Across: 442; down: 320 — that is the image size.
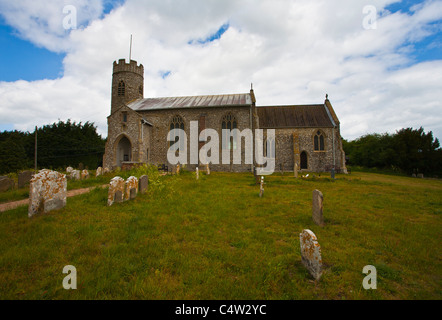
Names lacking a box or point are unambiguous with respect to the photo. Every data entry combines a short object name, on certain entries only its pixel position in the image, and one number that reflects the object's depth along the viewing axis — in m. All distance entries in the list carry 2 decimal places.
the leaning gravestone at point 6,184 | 9.08
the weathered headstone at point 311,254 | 3.06
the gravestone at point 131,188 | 7.13
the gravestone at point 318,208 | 5.25
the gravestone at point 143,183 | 8.26
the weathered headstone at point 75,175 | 12.30
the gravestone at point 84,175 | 12.84
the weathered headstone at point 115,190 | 6.53
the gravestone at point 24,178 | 10.18
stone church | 21.25
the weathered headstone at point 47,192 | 5.05
